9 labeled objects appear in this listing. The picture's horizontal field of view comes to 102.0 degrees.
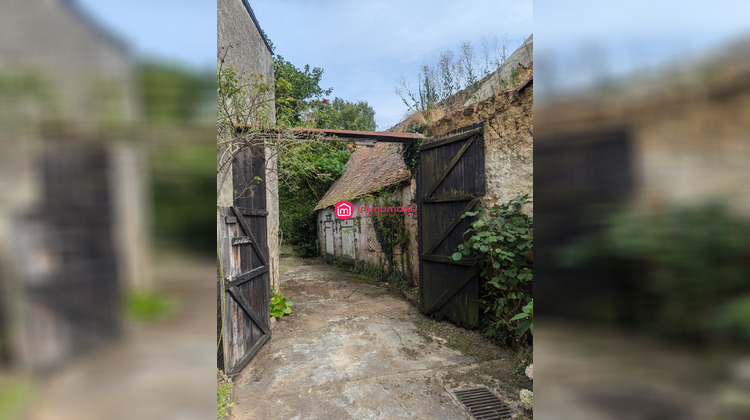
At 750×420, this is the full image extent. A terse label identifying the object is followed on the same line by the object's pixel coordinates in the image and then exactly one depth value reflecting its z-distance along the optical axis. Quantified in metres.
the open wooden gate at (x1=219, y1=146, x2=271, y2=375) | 2.94
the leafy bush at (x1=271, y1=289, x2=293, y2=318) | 4.61
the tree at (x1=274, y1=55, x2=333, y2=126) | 12.66
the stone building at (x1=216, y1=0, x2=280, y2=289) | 3.34
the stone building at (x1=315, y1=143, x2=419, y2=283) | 6.67
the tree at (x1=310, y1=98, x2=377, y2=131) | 22.34
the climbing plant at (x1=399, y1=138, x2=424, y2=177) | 5.34
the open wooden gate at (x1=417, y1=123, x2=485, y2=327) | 4.10
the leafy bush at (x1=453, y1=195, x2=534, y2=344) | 3.36
